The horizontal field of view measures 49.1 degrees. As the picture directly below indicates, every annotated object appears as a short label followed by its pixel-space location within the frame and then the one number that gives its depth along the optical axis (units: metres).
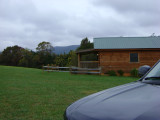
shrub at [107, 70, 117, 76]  19.34
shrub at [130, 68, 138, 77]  18.45
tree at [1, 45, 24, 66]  64.75
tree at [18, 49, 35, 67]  59.61
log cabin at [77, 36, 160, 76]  20.05
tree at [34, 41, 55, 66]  60.41
